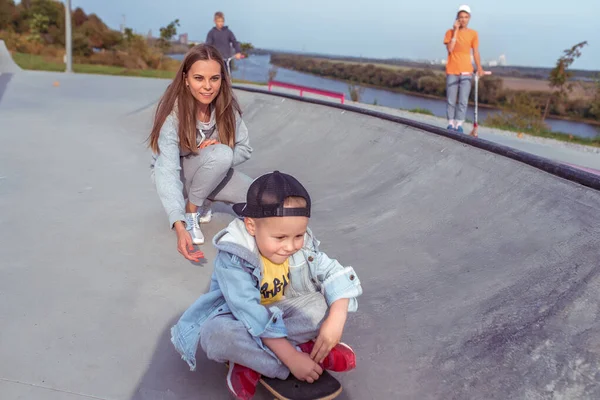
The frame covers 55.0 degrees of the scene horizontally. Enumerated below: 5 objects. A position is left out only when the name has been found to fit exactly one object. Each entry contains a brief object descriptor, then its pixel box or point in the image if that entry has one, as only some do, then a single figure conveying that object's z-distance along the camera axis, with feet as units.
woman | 11.37
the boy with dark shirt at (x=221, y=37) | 39.42
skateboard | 6.37
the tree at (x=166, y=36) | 135.74
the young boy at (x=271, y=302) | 6.48
